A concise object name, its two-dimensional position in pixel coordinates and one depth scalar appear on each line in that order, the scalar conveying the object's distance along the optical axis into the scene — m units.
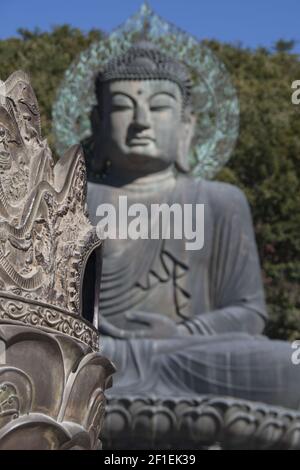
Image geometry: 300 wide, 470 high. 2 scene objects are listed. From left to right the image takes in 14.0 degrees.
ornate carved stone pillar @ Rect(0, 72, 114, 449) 7.80
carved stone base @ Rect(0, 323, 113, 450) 7.76
